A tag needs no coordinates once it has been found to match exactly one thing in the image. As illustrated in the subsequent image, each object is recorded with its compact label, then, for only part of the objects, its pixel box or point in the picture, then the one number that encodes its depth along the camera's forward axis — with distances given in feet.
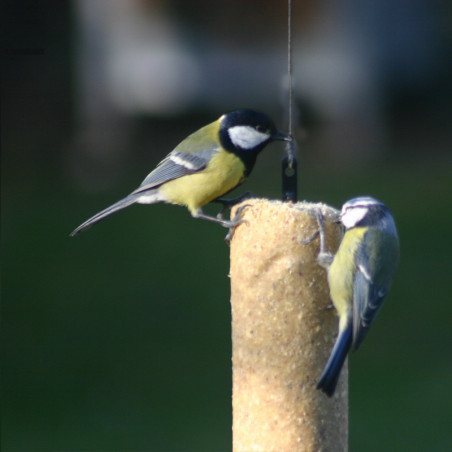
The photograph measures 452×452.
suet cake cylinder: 15.88
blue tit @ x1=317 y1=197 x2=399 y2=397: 15.69
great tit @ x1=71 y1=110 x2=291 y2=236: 17.85
